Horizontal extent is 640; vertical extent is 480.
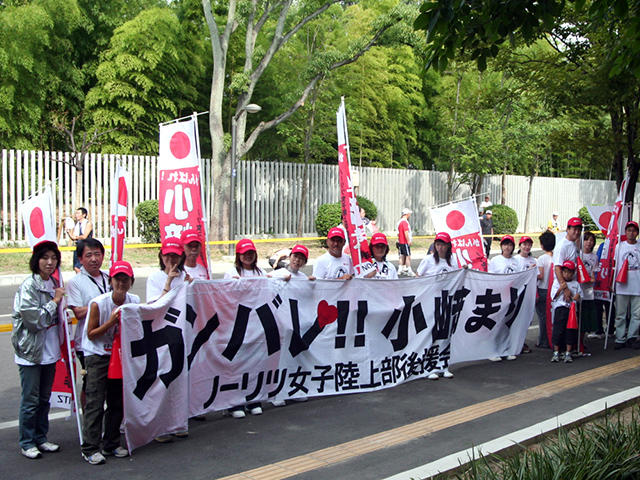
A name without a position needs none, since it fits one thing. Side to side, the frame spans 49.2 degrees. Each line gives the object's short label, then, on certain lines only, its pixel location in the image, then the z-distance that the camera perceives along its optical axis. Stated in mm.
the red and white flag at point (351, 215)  8492
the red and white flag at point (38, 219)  5887
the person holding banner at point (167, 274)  6258
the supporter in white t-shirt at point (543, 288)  9945
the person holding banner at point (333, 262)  7973
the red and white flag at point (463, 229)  9766
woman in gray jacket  5359
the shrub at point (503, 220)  30453
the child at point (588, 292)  9922
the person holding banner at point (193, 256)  6980
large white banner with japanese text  5809
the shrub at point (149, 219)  21406
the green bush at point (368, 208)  25766
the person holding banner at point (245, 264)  7000
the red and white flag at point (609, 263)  10438
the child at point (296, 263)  7277
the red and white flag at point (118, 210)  7289
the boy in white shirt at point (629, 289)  9977
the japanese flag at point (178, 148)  7773
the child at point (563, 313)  9156
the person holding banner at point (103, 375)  5402
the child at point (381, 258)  8367
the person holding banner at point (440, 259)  8875
